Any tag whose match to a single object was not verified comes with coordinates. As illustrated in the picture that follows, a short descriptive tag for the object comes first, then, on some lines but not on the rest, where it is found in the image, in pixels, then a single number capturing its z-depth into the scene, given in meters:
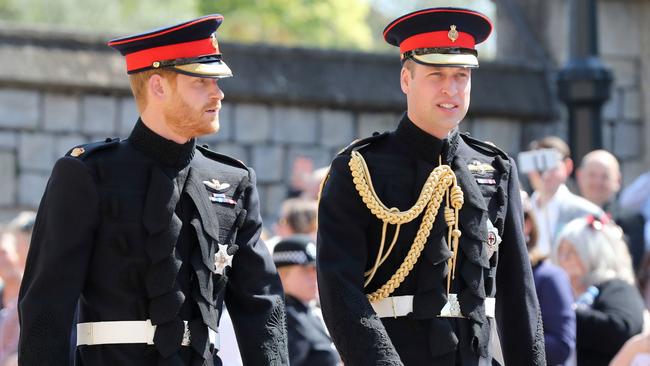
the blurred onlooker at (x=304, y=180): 20.00
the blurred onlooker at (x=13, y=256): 16.19
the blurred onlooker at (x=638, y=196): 20.53
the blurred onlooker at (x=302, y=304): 14.04
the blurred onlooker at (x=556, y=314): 13.45
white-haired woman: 14.12
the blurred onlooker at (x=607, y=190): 19.25
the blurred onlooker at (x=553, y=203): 18.05
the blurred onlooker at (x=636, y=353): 12.91
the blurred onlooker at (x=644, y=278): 16.14
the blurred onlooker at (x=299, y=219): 16.56
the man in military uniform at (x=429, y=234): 9.85
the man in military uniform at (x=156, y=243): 9.20
